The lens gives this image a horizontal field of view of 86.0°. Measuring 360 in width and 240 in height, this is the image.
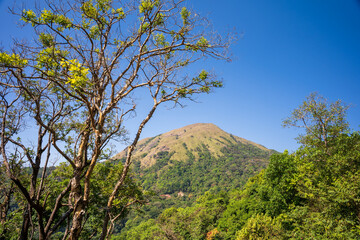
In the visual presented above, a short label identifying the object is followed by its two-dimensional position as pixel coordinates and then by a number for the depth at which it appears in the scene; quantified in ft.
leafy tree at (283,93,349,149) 52.95
